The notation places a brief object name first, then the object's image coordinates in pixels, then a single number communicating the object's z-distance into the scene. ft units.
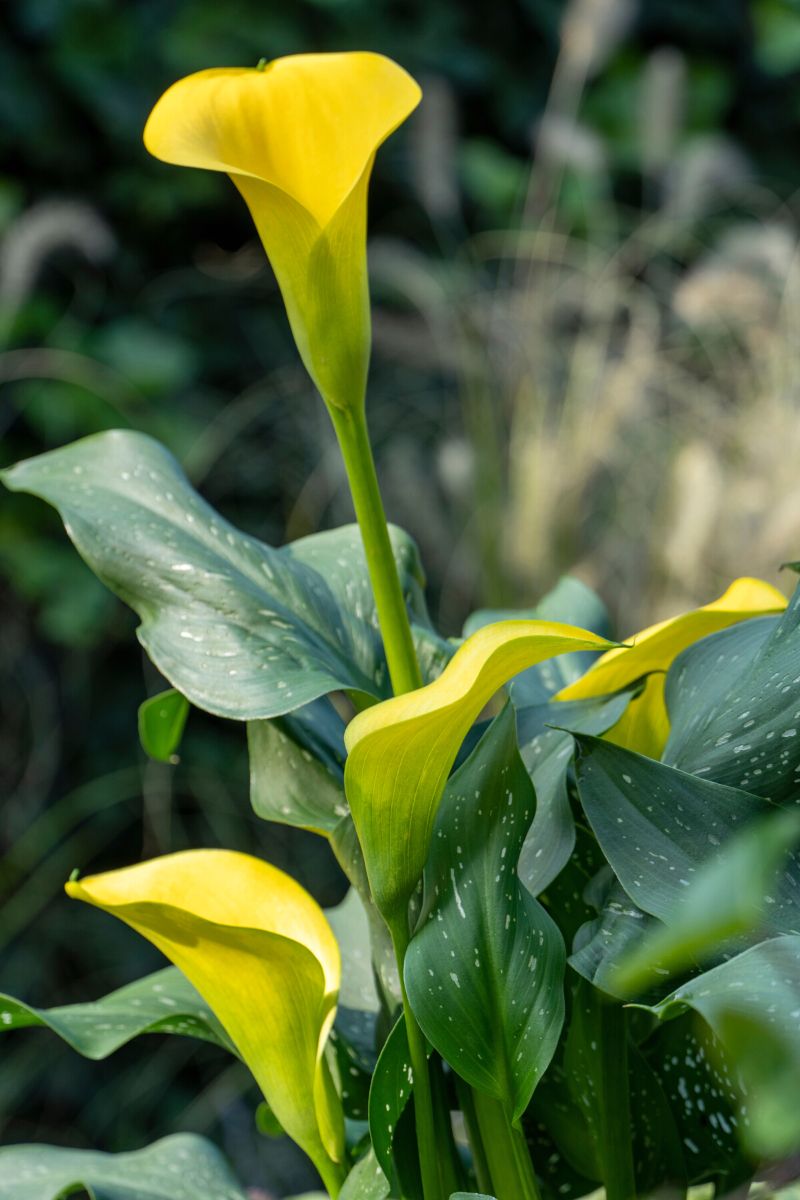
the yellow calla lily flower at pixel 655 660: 5.05
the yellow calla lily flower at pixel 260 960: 4.93
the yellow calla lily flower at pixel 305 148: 4.74
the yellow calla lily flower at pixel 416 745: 4.69
